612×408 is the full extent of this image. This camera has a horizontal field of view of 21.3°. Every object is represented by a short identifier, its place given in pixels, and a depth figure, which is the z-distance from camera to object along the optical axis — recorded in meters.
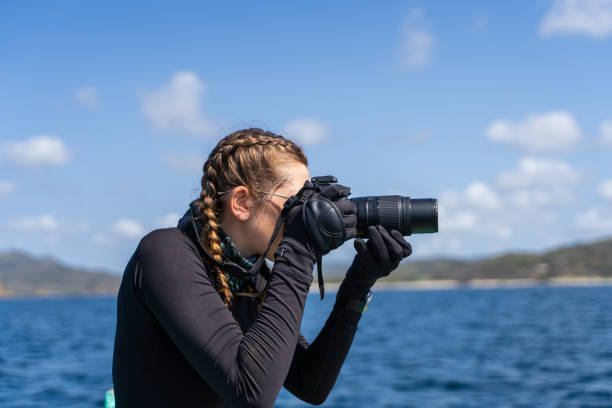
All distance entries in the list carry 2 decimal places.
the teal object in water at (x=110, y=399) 3.60
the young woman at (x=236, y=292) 2.69
